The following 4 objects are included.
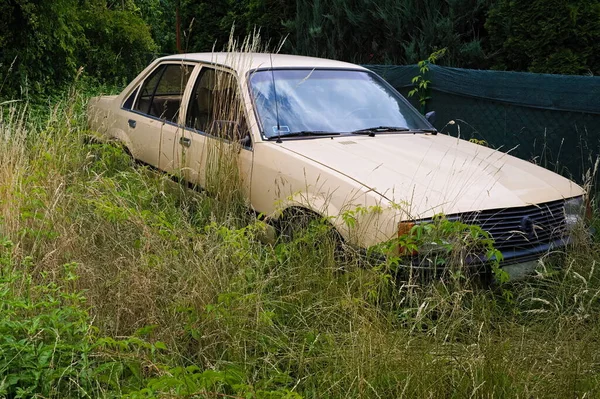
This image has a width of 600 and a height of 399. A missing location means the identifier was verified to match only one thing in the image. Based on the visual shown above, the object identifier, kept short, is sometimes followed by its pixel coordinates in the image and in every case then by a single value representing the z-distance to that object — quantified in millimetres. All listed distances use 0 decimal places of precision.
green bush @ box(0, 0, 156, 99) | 8930
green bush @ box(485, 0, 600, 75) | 8781
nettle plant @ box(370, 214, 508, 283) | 3721
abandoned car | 4145
